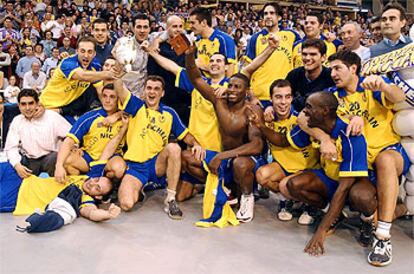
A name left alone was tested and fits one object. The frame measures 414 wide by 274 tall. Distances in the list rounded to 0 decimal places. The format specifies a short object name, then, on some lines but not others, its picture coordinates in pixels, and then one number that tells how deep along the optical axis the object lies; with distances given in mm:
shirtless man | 3795
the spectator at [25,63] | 10055
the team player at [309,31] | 4789
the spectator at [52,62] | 10106
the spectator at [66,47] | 10562
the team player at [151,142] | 4020
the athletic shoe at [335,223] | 3434
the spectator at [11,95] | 7539
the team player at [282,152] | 3748
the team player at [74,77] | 4542
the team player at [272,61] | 4730
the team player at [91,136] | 4164
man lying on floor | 3621
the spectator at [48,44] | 10984
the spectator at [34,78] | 9422
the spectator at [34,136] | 4285
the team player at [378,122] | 3109
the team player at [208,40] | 4684
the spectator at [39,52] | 10480
